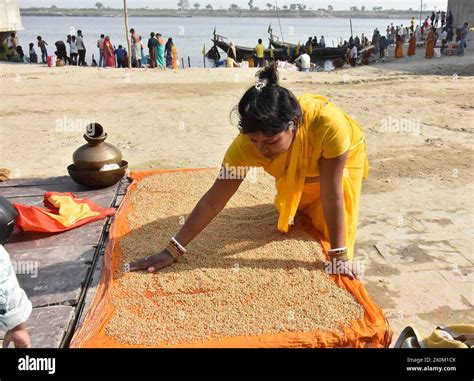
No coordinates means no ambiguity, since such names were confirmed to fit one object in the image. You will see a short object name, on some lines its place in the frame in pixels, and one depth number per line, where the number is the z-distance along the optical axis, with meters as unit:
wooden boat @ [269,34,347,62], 19.73
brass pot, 3.64
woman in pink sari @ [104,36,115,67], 15.88
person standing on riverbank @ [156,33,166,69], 15.41
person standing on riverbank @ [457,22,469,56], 15.30
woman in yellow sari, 2.02
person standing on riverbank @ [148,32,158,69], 15.40
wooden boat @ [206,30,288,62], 20.20
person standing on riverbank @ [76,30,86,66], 16.52
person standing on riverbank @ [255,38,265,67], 17.72
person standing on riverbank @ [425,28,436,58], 15.60
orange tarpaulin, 1.92
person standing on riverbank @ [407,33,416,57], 16.95
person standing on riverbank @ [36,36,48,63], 17.97
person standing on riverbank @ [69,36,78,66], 16.55
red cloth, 2.91
